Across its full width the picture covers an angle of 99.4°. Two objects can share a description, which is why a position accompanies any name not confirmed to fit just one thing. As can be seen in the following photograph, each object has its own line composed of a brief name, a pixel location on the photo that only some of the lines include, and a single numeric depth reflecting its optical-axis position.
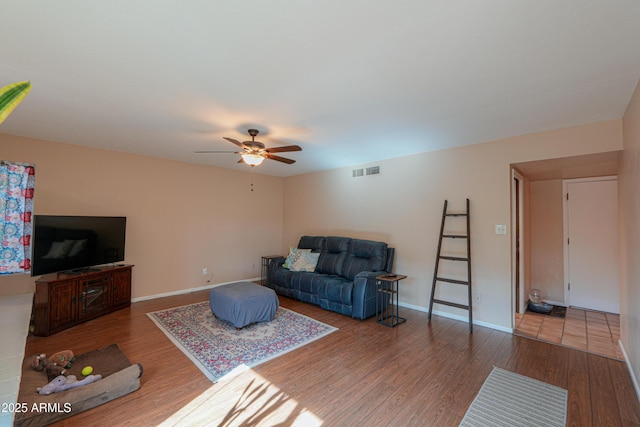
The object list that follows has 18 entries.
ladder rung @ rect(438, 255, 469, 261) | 3.66
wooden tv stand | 3.13
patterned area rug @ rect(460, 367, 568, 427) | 1.91
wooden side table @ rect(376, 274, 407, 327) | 3.67
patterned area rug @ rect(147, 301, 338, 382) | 2.64
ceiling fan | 3.06
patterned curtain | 3.32
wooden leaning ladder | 3.57
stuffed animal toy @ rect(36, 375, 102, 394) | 2.01
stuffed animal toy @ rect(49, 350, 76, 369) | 2.45
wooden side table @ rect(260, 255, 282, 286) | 6.17
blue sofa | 3.82
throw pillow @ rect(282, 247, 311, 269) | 5.05
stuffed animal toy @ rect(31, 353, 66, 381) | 2.30
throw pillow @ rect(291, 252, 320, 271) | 4.86
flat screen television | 3.24
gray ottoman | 3.35
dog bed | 1.80
